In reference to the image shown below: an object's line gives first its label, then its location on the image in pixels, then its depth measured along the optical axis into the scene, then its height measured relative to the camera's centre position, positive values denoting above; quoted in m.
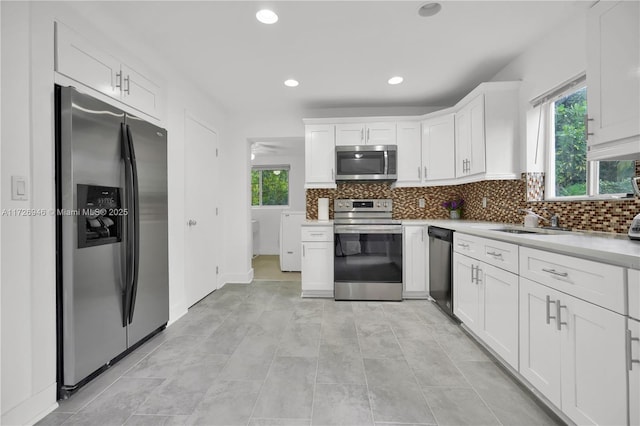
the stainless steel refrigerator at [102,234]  1.58 -0.14
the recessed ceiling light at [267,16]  1.94 +1.38
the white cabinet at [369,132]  3.58 +1.00
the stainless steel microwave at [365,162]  3.53 +0.61
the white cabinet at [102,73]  1.62 +0.95
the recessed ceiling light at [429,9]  1.88 +1.38
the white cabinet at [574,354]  1.07 -0.64
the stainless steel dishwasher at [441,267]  2.68 -0.58
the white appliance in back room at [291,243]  4.75 -0.53
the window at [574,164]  1.87 +0.35
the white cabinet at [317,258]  3.36 -0.56
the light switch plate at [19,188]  1.35 +0.12
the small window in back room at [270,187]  6.67 +0.58
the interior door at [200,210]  3.02 +0.02
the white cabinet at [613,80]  1.26 +0.62
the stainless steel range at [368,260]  3.22 -0.57
